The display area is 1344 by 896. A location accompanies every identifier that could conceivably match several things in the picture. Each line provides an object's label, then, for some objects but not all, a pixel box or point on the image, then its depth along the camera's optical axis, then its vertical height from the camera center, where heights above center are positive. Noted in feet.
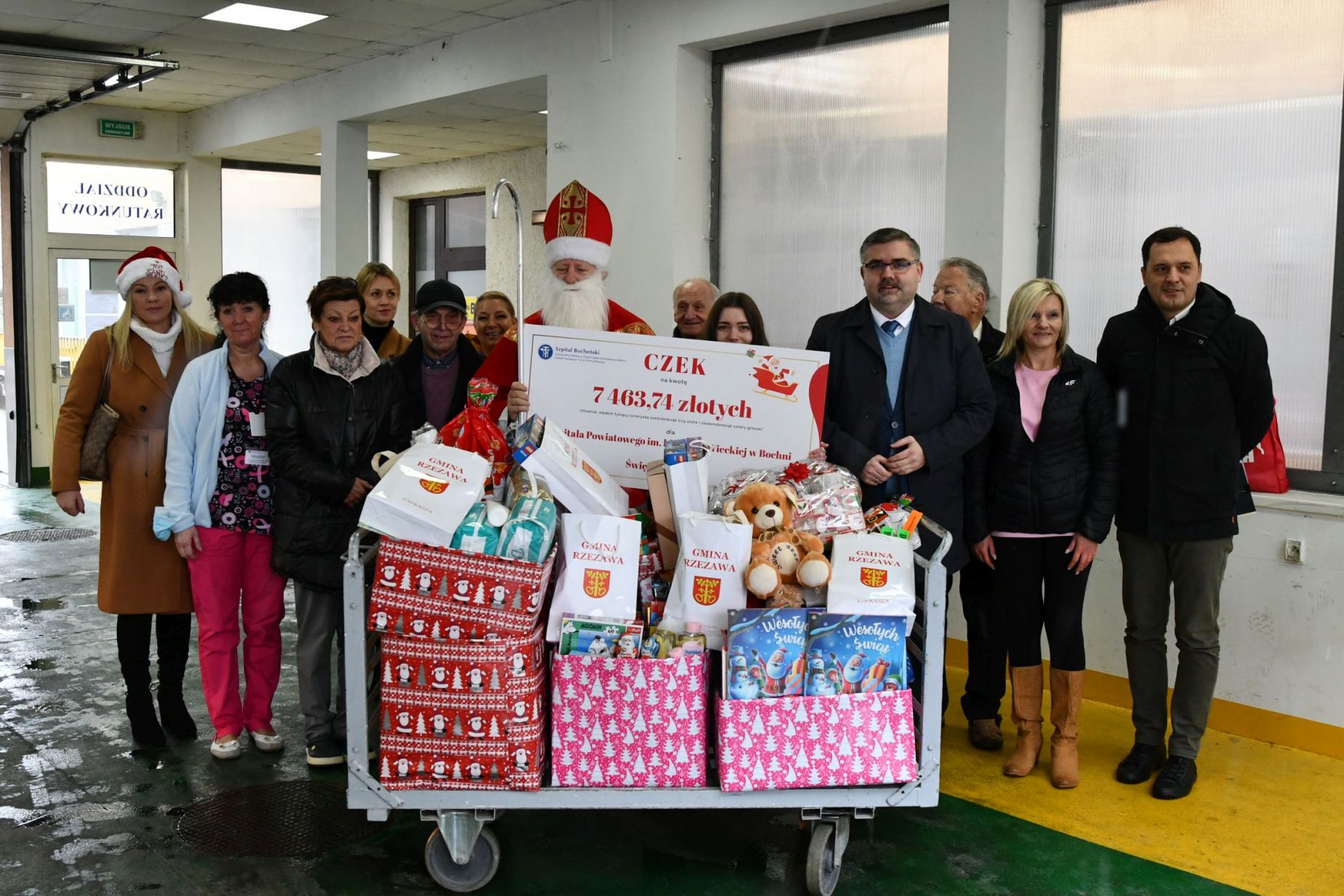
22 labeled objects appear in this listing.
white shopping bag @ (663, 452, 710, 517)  9.48 -1.07
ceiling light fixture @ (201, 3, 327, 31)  24.25 +6.73
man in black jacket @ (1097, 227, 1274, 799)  11.55 -0.89
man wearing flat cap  13.78 -0.14
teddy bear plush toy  8.87 -1.50
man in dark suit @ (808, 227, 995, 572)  11.20 -0.27
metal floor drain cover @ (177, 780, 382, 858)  10.71 -4.42
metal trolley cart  9.00 -3.33
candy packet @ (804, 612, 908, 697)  8.89 -2.20
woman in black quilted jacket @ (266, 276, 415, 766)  11.84 -0.89
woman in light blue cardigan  12.26 -1.43
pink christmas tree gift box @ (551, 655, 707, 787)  8.86 -2.75
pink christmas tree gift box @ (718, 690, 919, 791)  8.83 -2.86
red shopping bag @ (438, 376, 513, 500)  9.88 -0.74
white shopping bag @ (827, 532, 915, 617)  8.87 -1.66
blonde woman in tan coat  12.66 -1.00
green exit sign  35.27 +6.32
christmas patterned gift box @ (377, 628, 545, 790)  8.87 -2.72
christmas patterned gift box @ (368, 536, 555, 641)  8.82 -1.80
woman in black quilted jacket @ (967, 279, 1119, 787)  11.85 -1.35
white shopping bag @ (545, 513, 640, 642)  9.04 -1.67
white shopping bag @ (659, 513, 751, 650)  9.04 -1.65
